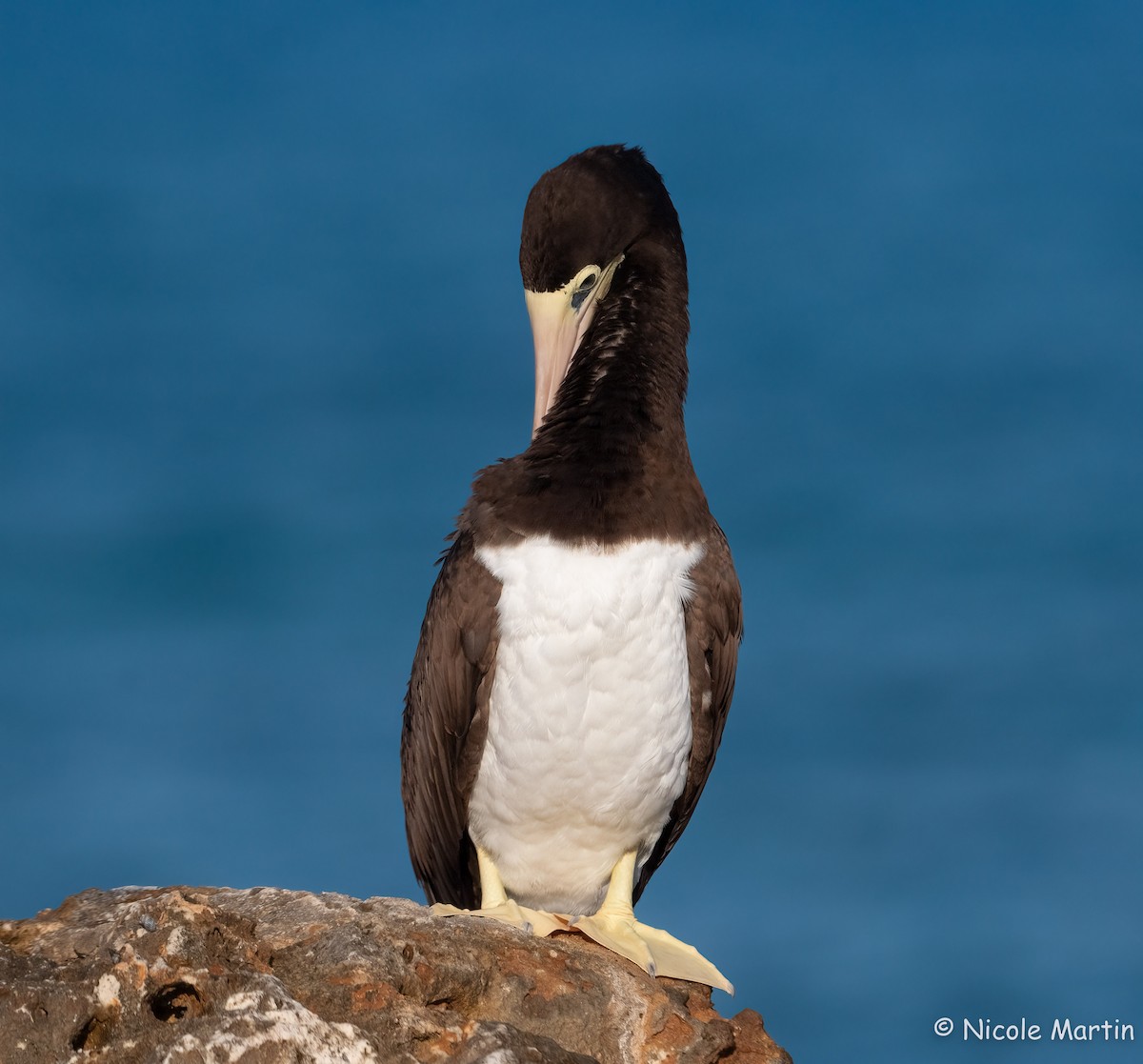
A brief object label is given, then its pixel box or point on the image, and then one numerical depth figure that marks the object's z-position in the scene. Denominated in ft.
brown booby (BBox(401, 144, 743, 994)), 52.65
